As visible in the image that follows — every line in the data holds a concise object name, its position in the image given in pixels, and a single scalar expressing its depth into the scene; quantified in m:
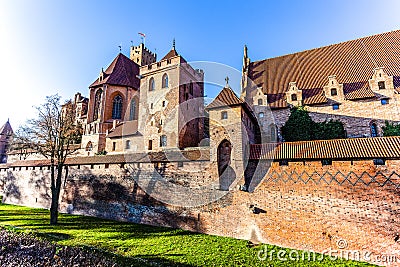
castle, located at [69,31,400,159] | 17.23
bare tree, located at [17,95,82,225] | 16.06
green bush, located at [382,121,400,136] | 15.72
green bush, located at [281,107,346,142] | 17.61
